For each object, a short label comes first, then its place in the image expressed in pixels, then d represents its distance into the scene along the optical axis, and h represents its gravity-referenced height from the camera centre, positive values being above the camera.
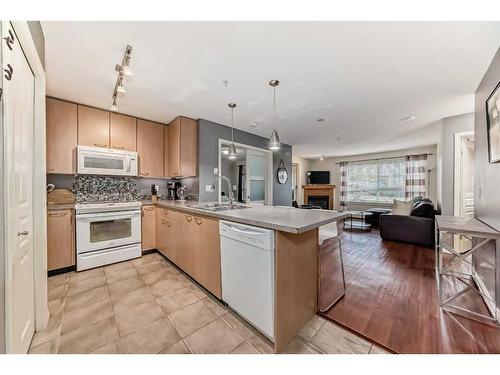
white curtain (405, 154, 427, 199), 5.89 +0.32
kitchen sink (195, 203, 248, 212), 2.15 -0.24
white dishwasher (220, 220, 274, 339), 1.33 -0.65
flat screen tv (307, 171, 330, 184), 7.72 +0.35
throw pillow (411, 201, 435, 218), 3.69 -0.45
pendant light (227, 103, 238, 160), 2.74 +0.50
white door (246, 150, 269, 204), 4.34 +0.20
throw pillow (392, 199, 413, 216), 4.08 -0.45
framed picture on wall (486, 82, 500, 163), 1.68 +0.58
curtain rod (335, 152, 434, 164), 6.35 +0.96
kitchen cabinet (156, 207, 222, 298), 1.84 -0.67
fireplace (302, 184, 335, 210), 7.48 -0.35
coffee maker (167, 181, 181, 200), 3.85 -0.05
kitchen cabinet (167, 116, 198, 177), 3.21 +0.65
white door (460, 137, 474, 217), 3.13 +0.19
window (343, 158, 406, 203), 6.47 +0.21
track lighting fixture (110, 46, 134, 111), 1.65 +1.09
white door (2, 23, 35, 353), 0.97 -0.06
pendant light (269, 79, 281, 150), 2.24 +0.53
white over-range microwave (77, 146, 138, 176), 2.70 +0.35
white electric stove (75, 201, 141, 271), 2.53 -0.66
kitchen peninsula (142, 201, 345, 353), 1.30 -0.57
